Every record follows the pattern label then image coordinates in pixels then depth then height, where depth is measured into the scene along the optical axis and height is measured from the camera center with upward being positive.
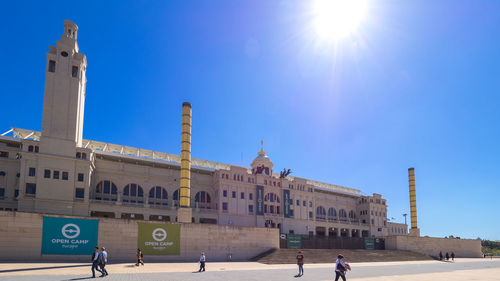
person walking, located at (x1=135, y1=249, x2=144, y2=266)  31.28 -4.14
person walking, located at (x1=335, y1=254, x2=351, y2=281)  18.00 -2.83
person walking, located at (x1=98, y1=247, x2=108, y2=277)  21.97 -2.98
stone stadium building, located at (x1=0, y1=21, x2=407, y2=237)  49.12 +4.08
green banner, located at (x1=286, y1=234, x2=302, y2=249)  50.25 -4.46
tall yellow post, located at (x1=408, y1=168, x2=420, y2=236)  77.69 +0.81
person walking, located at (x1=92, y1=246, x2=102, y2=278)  21.81 -2.99
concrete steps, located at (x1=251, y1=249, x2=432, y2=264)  43.20 -6.00
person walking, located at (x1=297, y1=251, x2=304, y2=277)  26.70 -3.73
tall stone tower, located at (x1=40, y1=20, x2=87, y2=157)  50.00 +14.68
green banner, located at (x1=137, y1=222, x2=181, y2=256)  36.91 -3.10
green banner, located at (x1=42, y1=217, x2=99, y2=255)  32.12 -2.51
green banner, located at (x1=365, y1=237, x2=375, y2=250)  59.70 -5.61
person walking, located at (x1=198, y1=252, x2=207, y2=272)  28.48 -4.07
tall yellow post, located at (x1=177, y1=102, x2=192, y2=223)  47.56 +5.51
